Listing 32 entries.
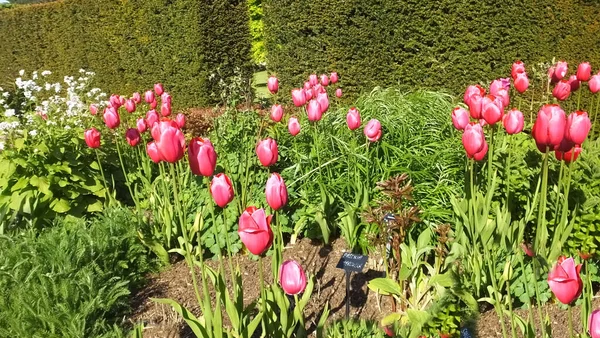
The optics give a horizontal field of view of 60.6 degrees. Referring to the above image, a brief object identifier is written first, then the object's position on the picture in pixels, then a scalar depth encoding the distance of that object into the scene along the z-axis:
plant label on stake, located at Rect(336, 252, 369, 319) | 2.05
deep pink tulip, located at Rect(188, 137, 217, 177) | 1.75
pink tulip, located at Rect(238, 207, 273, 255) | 1.54
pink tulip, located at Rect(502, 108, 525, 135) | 2.40
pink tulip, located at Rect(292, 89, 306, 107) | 3.29
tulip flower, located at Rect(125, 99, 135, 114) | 3.61
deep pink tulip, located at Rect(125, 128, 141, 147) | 3.13
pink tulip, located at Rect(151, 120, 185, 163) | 1.75
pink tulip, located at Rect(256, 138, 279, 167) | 2.11
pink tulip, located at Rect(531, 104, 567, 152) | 1.67
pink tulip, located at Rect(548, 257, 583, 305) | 1.29
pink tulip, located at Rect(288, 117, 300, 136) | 3.04
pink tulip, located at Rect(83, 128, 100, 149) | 3.19
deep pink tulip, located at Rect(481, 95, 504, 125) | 2.25
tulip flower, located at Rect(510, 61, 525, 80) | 3.02
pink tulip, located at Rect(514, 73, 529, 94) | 2.92
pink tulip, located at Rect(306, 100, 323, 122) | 2.98
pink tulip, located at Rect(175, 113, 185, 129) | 3.23
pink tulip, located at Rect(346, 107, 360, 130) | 3.03
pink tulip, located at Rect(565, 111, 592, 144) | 1.74
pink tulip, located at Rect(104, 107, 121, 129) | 3.18
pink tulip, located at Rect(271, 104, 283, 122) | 3.20
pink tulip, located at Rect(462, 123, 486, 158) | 2.17
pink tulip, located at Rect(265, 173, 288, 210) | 1.75
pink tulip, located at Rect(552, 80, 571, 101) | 2.86
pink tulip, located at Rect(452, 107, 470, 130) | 2.64
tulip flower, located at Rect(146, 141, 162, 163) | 2.30
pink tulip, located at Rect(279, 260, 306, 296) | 1.68
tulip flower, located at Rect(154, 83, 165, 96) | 3.98
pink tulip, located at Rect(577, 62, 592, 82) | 3.05
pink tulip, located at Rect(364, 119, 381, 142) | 2.91
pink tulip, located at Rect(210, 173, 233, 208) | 1.74
